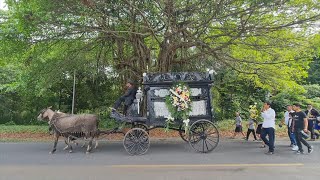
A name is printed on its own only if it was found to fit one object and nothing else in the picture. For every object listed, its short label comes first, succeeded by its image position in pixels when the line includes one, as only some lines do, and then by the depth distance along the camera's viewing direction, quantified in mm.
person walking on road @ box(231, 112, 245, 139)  12664
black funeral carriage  9250
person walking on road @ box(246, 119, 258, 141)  11918
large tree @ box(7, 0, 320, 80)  9648
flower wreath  9070
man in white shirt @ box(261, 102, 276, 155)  9391
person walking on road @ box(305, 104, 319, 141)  12117
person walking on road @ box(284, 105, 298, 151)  10211
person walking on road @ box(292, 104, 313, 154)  9469
